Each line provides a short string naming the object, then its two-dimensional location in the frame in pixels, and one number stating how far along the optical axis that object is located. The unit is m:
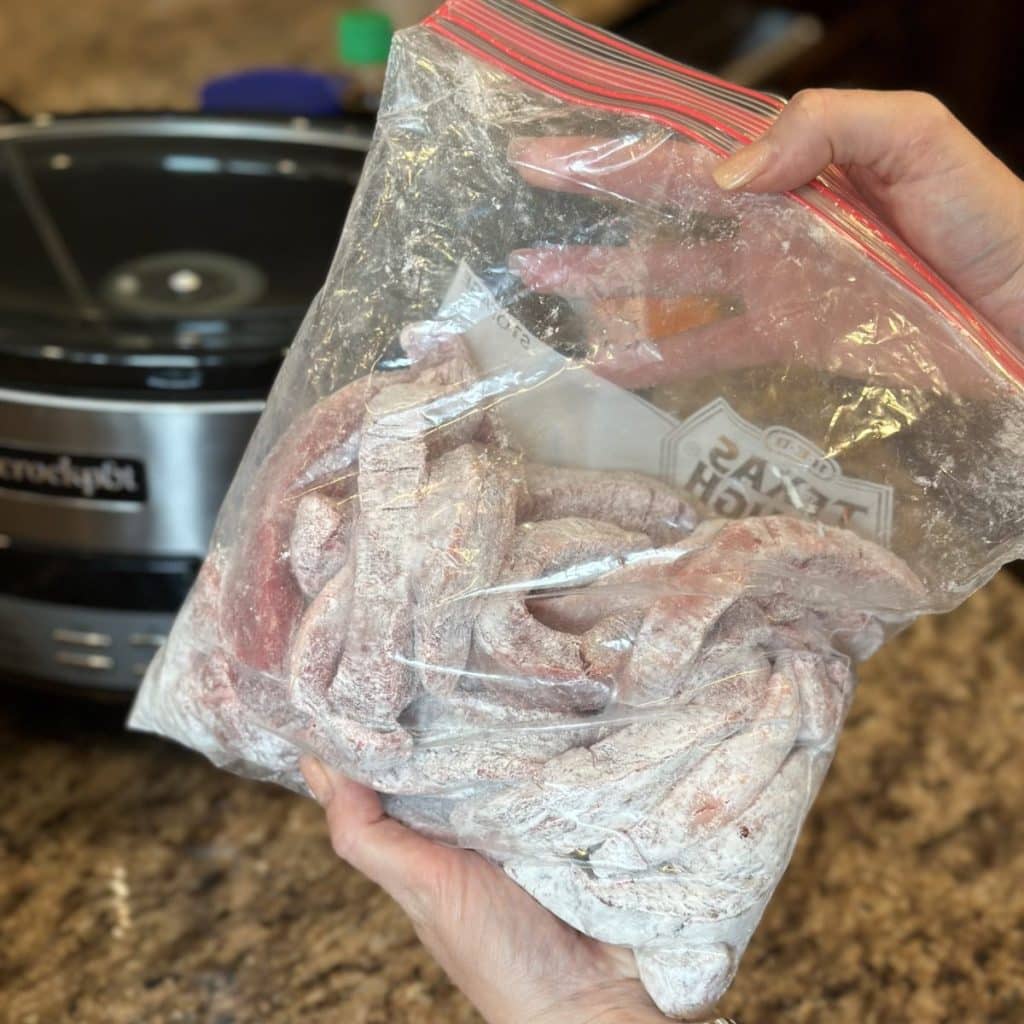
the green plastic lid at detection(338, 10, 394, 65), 1.27
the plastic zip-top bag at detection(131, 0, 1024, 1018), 0.55
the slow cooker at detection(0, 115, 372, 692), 0.76
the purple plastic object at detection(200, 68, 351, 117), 1.23
